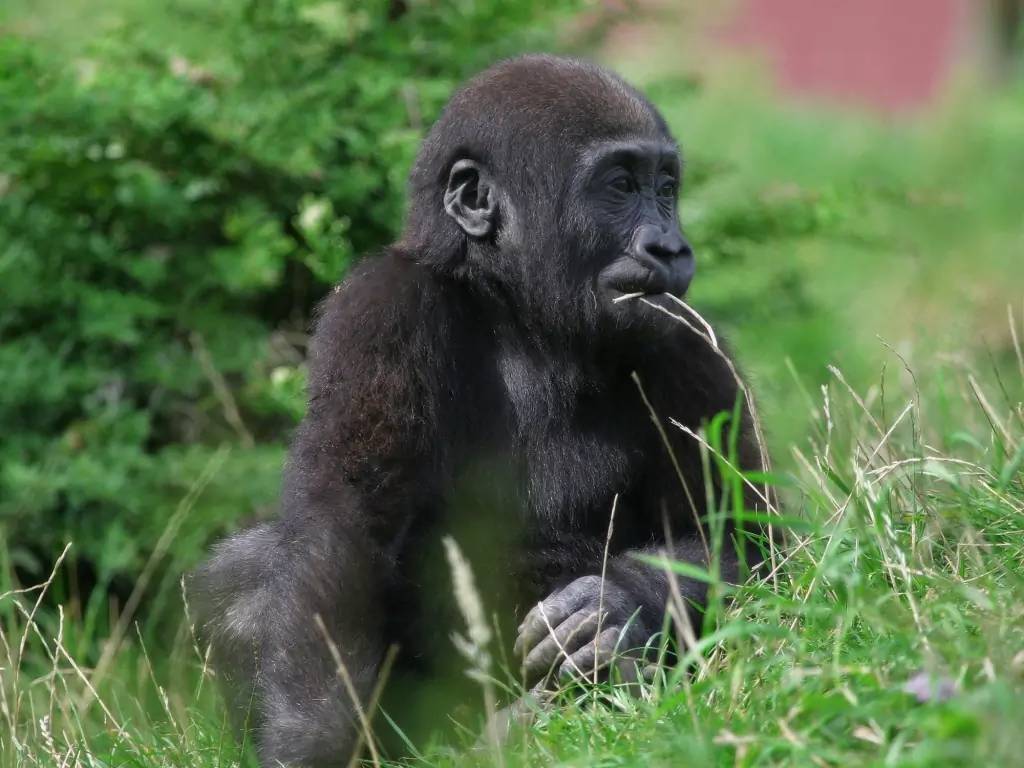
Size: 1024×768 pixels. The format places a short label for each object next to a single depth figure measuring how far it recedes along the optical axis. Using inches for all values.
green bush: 490.6
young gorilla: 334.0
